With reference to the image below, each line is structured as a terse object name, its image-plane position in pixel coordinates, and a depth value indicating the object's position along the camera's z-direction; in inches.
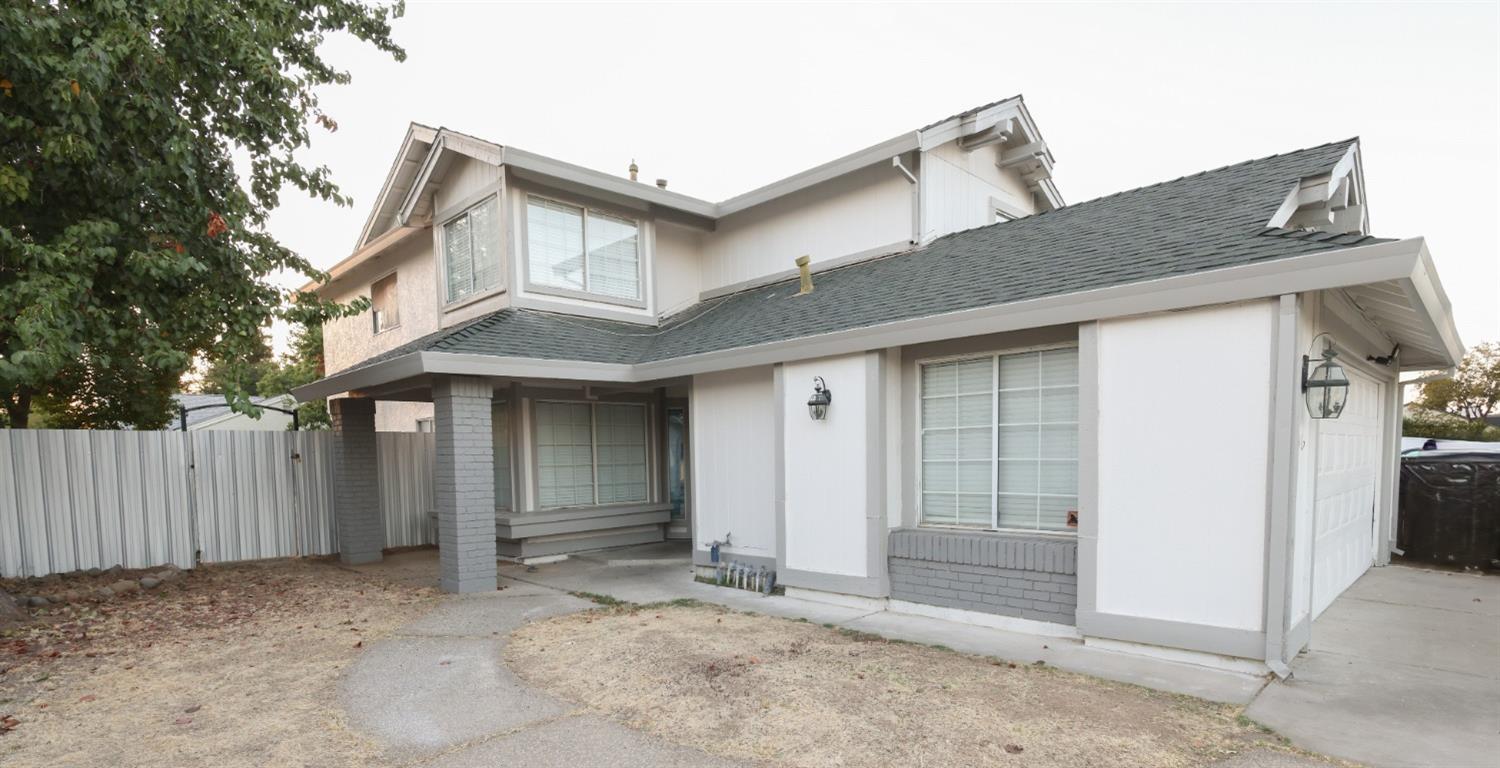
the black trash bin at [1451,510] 321.1
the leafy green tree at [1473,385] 1134.4
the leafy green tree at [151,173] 202.5
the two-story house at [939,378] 175.6
